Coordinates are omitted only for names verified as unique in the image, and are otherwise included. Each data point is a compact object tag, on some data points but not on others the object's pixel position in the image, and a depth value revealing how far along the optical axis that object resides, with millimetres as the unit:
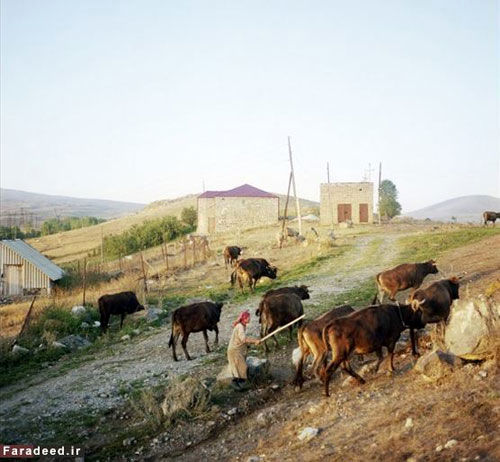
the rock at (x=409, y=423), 6480
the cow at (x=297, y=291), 14762
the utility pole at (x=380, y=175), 54656
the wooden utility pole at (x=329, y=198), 49312
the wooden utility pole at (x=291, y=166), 39969
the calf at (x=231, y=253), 28188
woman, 9836
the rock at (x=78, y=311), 18719
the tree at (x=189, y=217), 63156
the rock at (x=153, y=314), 17953
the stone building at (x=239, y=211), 53781
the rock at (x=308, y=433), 6990
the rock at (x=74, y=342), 15914
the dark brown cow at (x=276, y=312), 12312
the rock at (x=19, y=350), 14755
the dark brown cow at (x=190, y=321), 12758
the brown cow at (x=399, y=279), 14961
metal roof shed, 29688
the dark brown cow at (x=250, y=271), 21156
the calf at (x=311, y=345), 8906
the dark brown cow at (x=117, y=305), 17547
